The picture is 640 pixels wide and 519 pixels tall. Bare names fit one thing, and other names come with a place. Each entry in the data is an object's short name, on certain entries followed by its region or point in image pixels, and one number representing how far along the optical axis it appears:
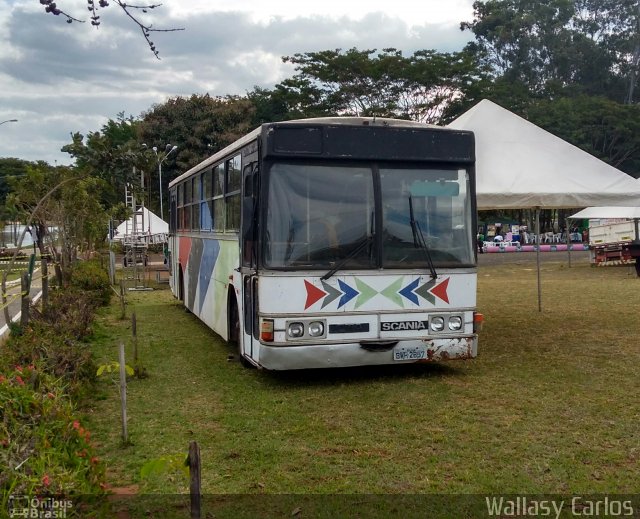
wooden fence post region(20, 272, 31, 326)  8.29
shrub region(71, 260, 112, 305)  16.66
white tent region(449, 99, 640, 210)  10.80
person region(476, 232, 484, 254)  45.29
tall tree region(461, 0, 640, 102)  55.88
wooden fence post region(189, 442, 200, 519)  3.34
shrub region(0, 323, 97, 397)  7.01
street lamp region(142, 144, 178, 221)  37.42
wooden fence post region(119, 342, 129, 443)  6.06
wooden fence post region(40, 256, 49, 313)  10.38
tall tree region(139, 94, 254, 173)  44.00
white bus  7.71
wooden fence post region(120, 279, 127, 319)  14.19
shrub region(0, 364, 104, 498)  3.80
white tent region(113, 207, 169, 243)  31.11
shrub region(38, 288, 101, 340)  10.12
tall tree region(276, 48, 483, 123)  37.62
